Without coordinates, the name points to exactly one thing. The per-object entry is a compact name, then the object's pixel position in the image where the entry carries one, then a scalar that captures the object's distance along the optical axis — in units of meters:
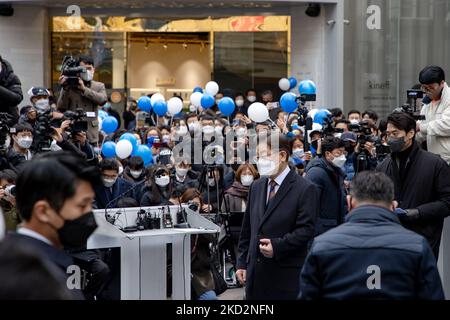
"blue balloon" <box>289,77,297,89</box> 20.73
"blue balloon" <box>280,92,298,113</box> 14.91
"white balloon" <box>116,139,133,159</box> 12.34
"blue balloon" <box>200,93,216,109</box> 16.81
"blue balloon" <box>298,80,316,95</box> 15.67
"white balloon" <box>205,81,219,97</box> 17.89
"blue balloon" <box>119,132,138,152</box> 12.85
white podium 8.14
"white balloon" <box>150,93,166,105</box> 16.68
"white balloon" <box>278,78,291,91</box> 20.45
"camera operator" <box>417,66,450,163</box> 8.02
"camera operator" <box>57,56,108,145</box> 11.08
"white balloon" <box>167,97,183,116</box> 16.30
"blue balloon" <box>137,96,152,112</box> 16.78
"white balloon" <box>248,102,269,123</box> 14.20
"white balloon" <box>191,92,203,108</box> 17.18
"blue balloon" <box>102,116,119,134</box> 14.82
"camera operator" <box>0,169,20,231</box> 7.89
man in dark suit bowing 6.80
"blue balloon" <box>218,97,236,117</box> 16.36
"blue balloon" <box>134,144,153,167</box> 12.82
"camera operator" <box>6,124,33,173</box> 10.77
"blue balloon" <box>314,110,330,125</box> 14.12
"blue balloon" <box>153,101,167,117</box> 16.42
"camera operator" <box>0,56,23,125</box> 8.73
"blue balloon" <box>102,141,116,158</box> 12.41
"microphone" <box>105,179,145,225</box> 8.17
